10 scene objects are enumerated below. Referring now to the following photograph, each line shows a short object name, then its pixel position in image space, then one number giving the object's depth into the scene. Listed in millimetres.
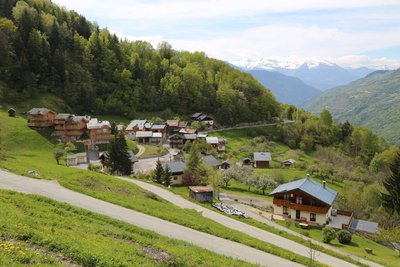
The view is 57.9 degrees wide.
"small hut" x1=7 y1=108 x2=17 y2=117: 82688
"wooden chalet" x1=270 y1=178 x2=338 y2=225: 48669
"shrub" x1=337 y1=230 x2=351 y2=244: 39656
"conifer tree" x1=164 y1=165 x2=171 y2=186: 58812
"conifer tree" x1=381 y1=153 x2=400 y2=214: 54969
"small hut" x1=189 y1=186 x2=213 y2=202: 48594
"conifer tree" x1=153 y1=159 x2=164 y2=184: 59250
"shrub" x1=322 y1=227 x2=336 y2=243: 39091
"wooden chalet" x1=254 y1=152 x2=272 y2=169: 94750
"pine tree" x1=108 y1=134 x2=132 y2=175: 60050
